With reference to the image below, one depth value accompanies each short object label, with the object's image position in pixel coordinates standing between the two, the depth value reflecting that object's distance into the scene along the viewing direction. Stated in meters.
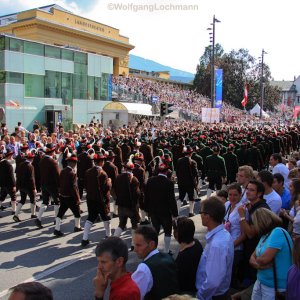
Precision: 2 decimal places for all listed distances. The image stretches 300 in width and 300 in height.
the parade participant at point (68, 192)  8.64
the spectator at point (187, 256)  3.85
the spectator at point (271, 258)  3.80
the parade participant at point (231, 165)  12.47
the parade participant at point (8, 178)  10.12
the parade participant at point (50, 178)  9.64
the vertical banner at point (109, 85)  36.31
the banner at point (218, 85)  30.28
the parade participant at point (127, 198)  7.95
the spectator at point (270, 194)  5.66
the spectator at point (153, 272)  3.45
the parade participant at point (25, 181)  9.82
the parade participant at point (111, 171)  10.42
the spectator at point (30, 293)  2.24
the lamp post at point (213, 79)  27.36
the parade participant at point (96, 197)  8.20
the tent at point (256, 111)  50.32
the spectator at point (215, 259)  3.82
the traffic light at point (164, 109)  19.58
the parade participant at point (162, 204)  7.44
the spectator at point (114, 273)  2.95
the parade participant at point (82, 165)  11.45
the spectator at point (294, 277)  3.38
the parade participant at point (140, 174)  8.91
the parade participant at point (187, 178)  10.31
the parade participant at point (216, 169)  11.21
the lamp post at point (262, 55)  47.53
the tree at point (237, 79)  77.13
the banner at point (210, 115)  27.60
